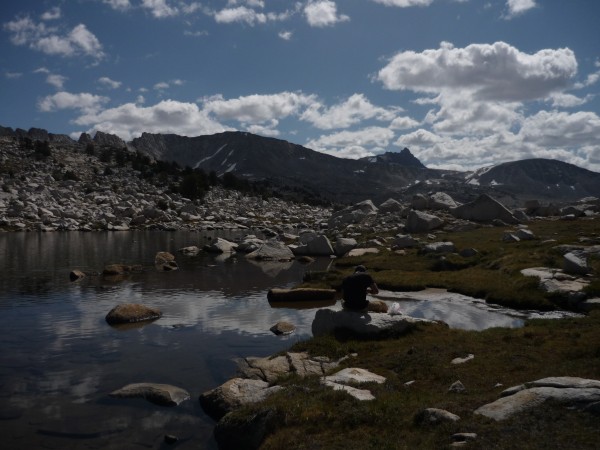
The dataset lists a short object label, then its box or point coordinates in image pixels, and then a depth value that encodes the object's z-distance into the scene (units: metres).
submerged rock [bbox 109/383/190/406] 16.78
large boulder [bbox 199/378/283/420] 15.60
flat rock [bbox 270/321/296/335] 26.08
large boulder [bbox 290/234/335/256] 64.50
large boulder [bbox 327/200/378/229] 102.44
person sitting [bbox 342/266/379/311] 22.92
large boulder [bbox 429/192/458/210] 101.38
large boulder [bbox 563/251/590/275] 34.12
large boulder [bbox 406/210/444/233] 76.62
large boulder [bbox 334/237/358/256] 63.97
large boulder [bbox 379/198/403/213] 109.50
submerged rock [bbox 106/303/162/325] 27.58
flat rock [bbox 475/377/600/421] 11.15
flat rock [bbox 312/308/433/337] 22.47
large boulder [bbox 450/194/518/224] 85.62
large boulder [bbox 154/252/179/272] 49.19
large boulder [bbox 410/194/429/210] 102.12
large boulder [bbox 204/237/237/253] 65.69
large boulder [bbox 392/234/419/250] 59.06
